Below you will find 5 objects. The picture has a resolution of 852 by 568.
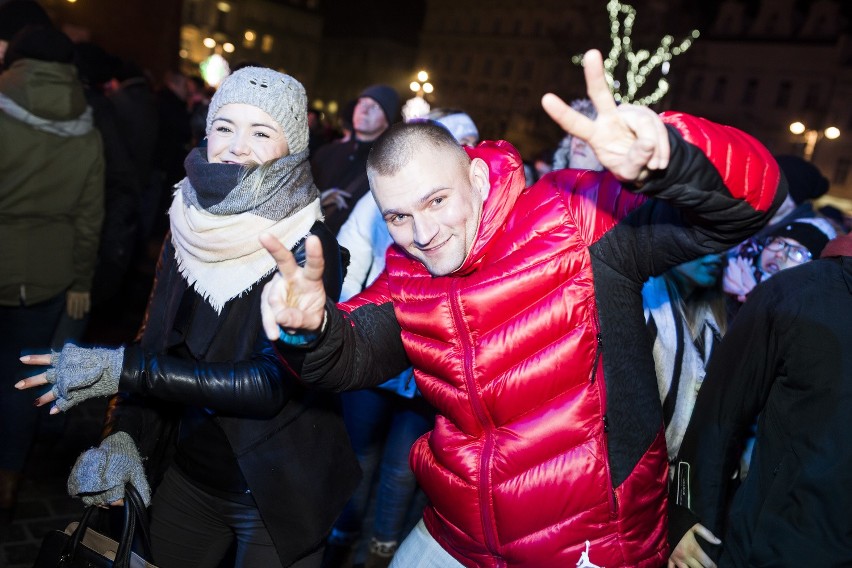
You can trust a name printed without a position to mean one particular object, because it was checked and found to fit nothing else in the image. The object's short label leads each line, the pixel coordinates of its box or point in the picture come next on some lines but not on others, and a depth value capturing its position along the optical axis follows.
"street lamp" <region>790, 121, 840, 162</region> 39.06
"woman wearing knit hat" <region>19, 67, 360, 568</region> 2.30
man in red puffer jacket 2.08
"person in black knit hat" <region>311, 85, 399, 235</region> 5.55
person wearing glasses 3.99
